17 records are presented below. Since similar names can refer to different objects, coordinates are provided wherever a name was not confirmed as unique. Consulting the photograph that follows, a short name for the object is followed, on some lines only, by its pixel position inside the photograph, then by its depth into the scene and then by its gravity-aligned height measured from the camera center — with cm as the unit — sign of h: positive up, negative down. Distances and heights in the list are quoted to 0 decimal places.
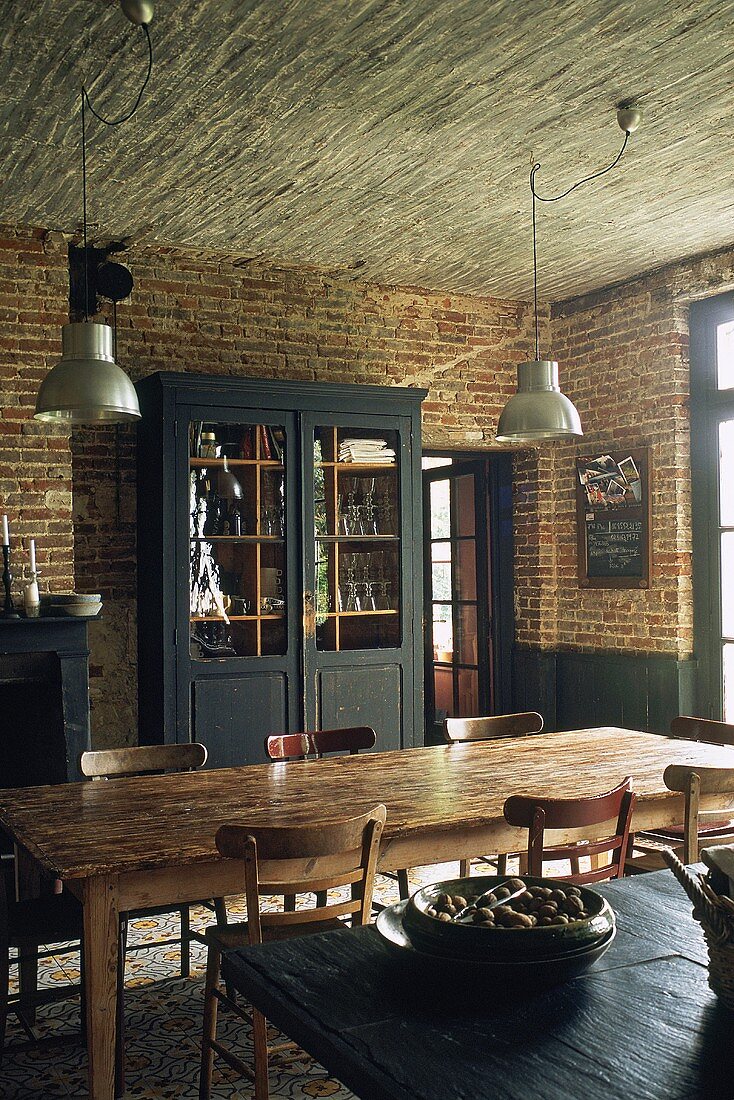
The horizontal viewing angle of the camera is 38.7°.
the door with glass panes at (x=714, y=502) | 598 +33
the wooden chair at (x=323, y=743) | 413 -73
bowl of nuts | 159 -58
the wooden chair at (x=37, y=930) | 303 -105
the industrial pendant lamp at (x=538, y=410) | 414 +60
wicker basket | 148 -54
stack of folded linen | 594 +65
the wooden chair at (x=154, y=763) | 377 -73
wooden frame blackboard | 630 +26
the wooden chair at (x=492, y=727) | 462 -75
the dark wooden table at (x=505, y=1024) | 135 -67
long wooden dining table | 266 -76
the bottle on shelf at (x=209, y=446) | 555 +64
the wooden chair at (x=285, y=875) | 264 -83
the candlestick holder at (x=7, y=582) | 488 -6
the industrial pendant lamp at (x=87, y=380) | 347 +63
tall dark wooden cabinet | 542 +2
